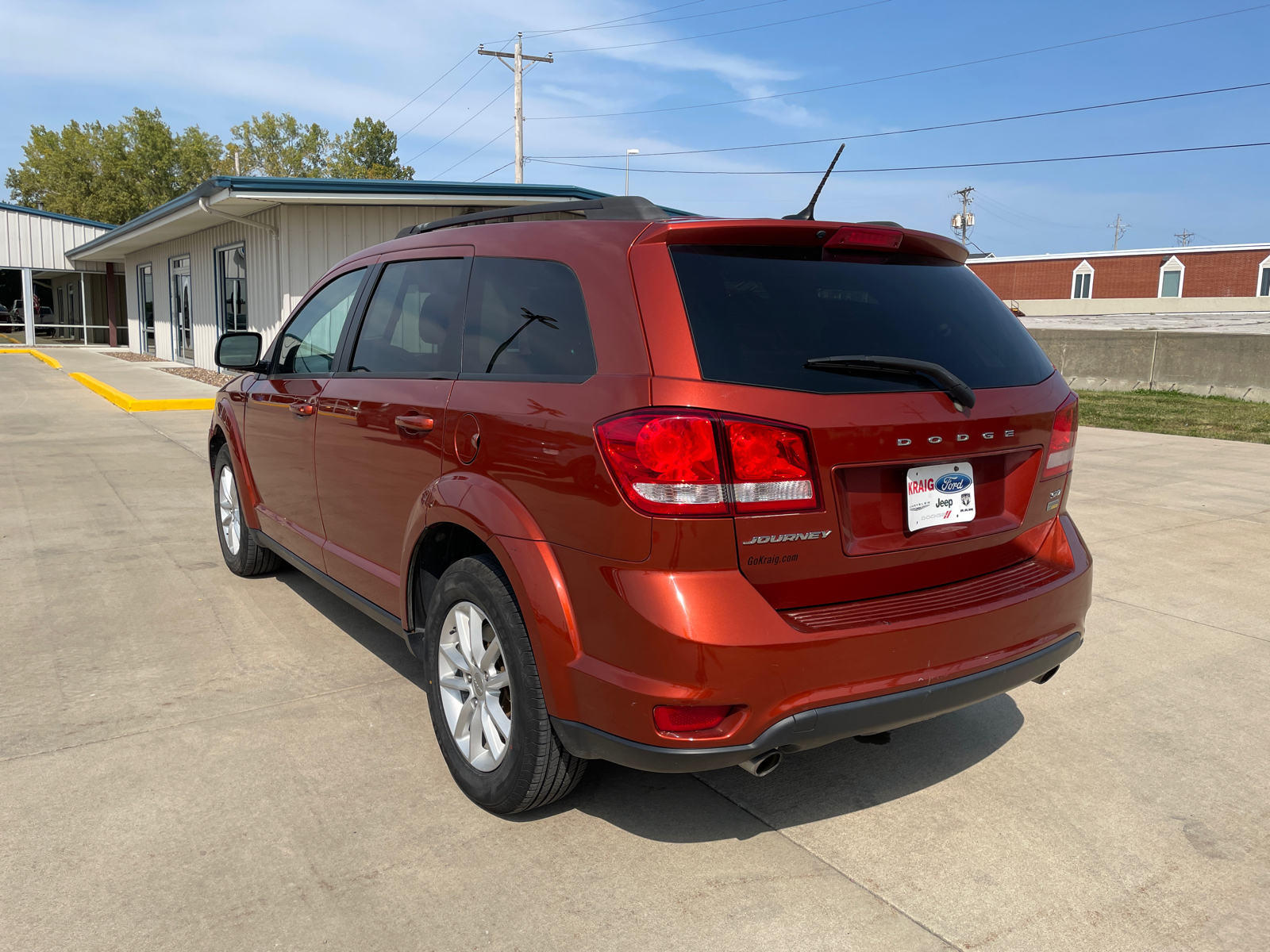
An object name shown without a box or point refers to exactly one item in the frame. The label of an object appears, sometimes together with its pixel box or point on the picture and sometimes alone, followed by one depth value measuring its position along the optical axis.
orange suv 2.30
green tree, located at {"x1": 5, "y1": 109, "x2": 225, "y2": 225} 56.84
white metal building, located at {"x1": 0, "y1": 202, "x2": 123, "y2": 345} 34.97
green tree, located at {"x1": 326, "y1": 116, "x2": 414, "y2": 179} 69.19
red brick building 44.41
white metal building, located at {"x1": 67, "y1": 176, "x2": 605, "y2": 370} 14.84
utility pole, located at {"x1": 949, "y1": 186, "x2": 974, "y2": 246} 74.81
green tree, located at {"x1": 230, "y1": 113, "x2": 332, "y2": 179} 77.19
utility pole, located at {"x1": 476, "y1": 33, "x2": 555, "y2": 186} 30.48
